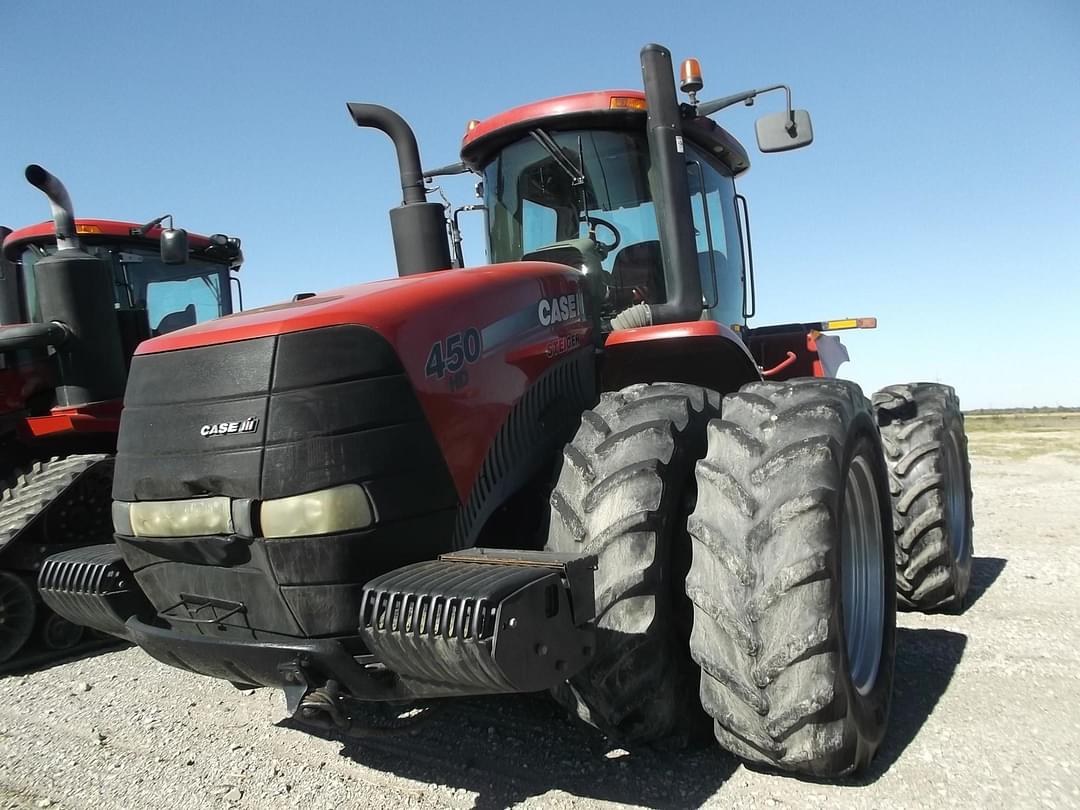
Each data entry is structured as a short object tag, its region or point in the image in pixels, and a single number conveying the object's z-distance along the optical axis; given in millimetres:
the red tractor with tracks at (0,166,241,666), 4602
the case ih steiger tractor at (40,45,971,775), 2143
